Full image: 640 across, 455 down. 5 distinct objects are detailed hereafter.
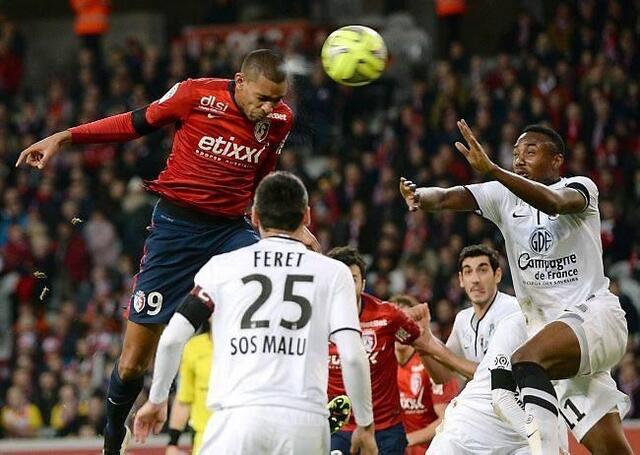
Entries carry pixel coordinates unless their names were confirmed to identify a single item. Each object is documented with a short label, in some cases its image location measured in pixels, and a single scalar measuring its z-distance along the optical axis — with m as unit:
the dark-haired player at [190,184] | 15.82
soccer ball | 17.36
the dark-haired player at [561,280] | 14.88
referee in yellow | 20.34
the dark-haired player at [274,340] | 11.99
